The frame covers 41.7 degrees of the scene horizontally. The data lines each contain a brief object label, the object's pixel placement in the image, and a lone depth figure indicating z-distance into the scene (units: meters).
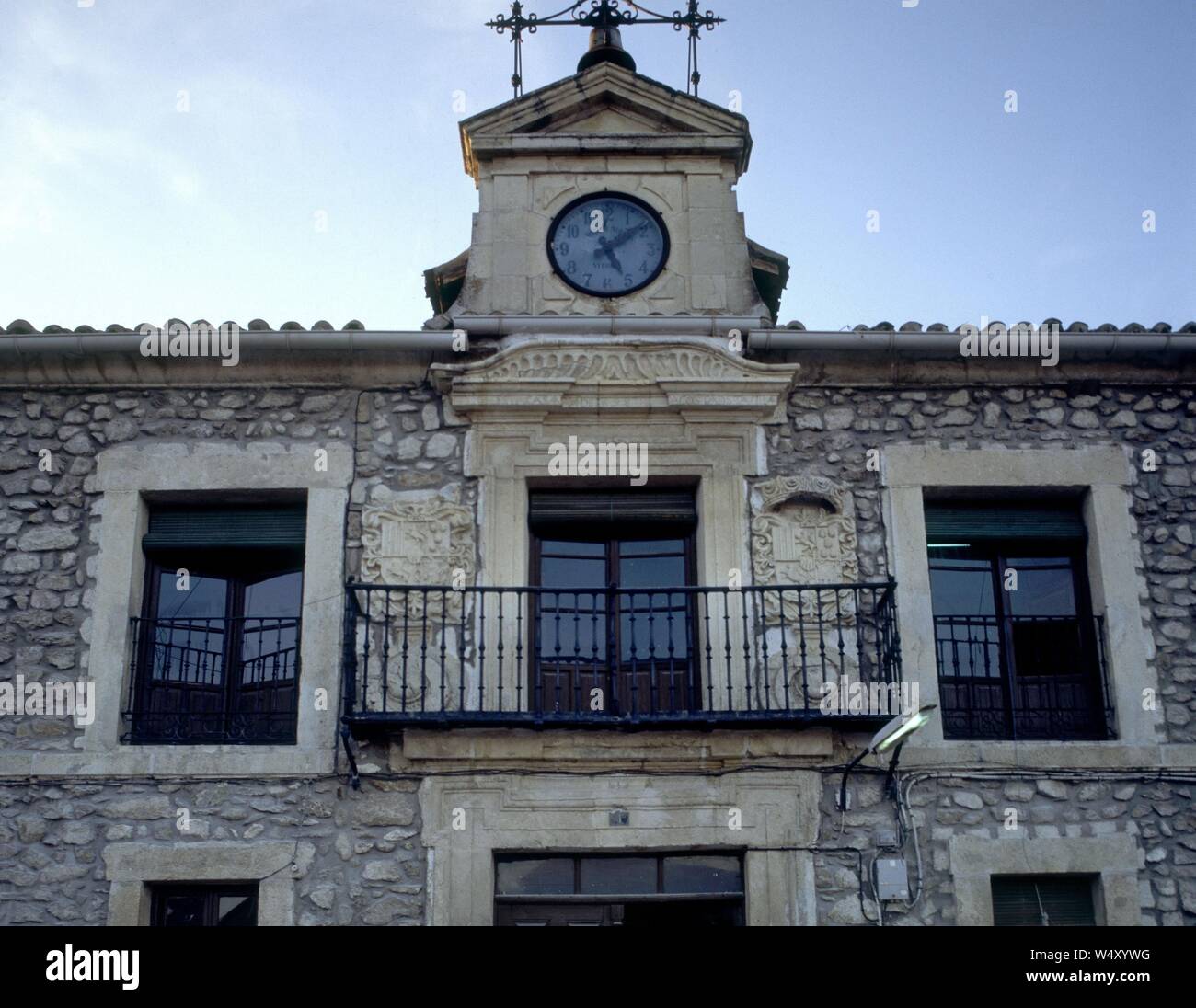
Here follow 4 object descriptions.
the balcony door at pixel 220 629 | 8.80
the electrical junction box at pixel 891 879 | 8.26
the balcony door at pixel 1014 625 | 8.85
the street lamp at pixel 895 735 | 7.70
